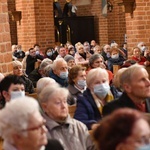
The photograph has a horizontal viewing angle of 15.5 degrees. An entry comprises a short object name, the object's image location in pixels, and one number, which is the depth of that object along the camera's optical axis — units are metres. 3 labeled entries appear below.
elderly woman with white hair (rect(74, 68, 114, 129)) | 6.28
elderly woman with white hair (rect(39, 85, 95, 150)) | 5.00
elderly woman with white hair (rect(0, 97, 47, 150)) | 3.67
